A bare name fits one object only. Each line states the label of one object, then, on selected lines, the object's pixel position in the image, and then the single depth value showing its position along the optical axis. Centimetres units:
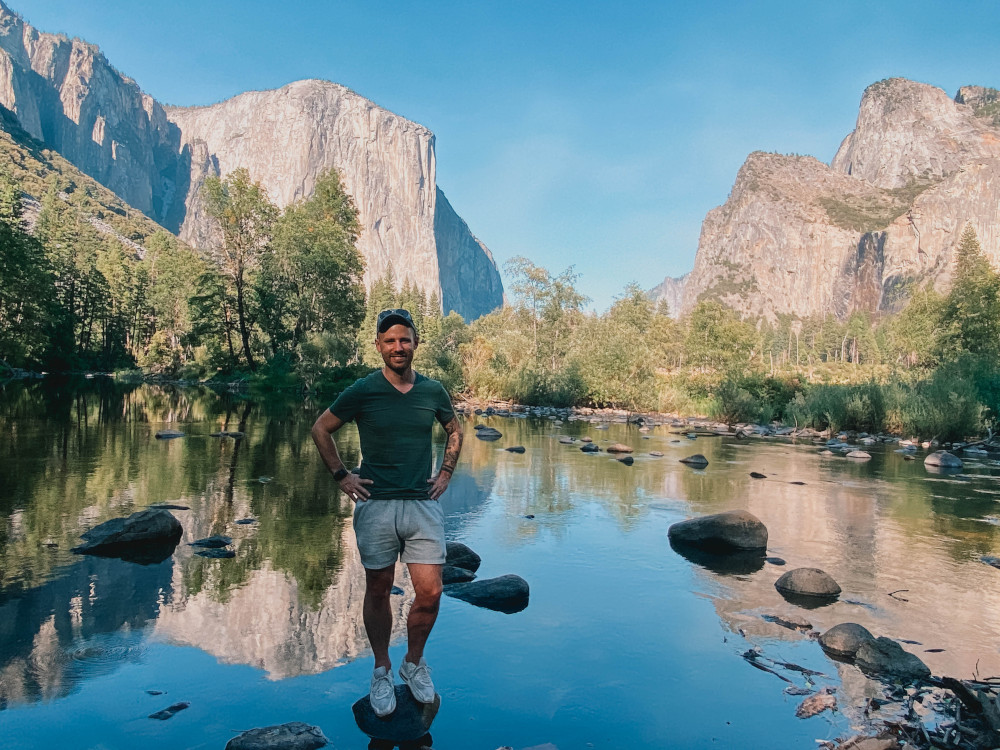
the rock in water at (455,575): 774
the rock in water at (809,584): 770
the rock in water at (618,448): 2112
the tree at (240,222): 5078
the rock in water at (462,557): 837
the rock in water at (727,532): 978
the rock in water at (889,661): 552
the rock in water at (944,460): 1981
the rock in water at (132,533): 820
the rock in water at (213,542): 857
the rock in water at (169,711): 441
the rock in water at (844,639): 594
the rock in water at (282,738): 400
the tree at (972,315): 4212
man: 452
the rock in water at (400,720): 430
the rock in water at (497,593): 702
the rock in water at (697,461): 1850
